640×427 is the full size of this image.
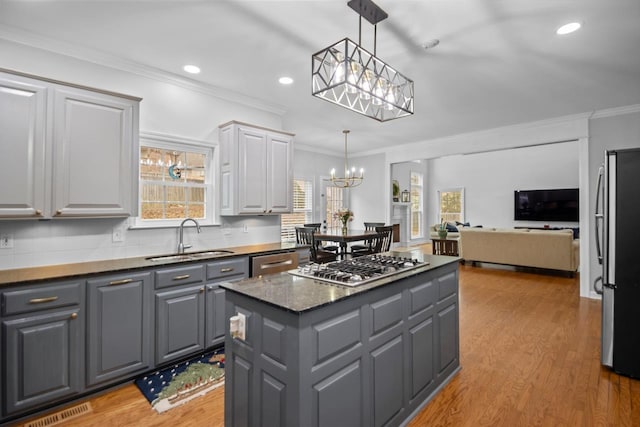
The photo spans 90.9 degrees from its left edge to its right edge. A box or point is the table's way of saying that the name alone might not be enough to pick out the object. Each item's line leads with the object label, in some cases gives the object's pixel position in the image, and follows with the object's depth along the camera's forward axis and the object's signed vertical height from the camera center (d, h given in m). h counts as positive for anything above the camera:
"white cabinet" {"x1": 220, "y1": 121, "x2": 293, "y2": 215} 3.45 +0.53
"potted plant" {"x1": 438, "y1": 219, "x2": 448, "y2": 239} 7.65 -0.40
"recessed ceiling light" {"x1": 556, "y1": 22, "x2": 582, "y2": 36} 2.38 +1.46
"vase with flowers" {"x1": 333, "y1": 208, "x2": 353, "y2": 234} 5.38 +0.02
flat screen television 8.88 +0.35
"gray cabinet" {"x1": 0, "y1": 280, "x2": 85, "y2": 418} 1.92 -0.83
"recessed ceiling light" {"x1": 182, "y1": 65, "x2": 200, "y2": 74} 3.06 +1.44
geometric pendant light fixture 1.87 +0.87
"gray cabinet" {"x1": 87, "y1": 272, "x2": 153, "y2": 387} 2.21 -0.82
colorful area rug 2.21 -1.28
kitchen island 1.38 -0.69
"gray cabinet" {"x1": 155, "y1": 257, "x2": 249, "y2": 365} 2.54 -0.78
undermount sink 2.95 -0.40
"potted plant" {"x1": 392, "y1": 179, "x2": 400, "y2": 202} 9.63 +0.77
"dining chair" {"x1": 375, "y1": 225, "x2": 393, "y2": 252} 5.03 -0.35
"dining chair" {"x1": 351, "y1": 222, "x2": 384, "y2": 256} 5.33 -0.56
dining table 4.70 -0.31
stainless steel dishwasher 3.14 -0.50
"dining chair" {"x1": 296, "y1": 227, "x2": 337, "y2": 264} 4.76 -0.48
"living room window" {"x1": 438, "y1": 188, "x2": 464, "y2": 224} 11.01 +0.41
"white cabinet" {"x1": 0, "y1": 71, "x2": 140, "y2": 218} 2.18 +0.49
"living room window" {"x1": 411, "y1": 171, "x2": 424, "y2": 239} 10.87 +0.43
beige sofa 5.82 -0.61
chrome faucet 3.19 -0.27
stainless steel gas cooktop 1.82 -0.35
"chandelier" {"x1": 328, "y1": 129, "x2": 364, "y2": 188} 8.03 +0.87
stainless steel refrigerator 2.41 -0.34
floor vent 1.98 -1.31
